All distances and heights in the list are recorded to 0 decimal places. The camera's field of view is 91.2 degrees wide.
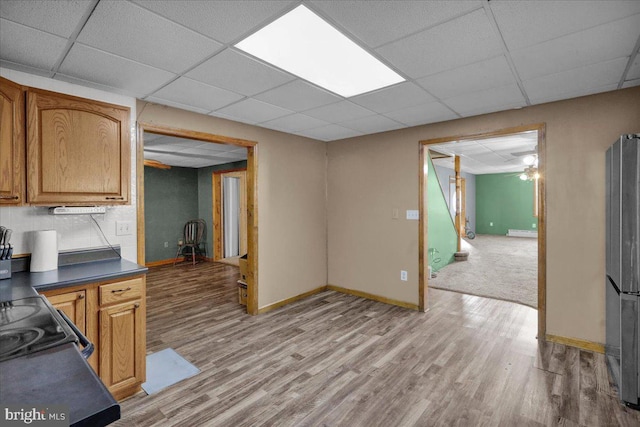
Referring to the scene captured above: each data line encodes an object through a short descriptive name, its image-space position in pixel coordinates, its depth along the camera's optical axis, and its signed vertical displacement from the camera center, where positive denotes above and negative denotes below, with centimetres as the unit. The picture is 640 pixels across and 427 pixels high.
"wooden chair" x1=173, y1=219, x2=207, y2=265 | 732 -51
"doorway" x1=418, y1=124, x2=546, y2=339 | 311 -5
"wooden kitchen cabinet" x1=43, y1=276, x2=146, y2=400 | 203 -76
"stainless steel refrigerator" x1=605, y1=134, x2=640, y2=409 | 206 -37
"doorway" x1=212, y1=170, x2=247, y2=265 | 723 -4
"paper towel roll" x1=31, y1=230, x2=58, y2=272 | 223 -25
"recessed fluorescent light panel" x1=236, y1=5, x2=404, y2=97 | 175 +105
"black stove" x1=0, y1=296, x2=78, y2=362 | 106 -44
